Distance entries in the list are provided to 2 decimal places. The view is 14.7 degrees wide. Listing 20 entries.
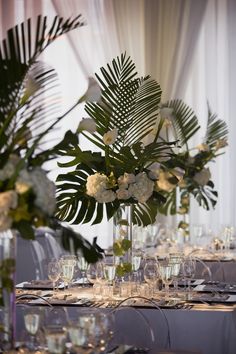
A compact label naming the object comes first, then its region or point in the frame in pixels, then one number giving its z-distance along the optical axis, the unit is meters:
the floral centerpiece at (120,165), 5.31
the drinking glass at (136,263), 5.43
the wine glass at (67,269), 5.25
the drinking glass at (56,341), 3.33
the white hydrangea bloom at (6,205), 3.37
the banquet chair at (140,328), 4.31
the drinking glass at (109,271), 5.16
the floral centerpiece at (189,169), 7.83
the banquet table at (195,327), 4.80
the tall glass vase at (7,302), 3.66
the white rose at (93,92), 3.92
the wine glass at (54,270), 5.21
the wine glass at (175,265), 5.19
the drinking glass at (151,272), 5.12
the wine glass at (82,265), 5.31
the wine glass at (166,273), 5.09
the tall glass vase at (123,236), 5.40
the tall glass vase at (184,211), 8.11
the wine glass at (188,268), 5.25
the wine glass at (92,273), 5.14
